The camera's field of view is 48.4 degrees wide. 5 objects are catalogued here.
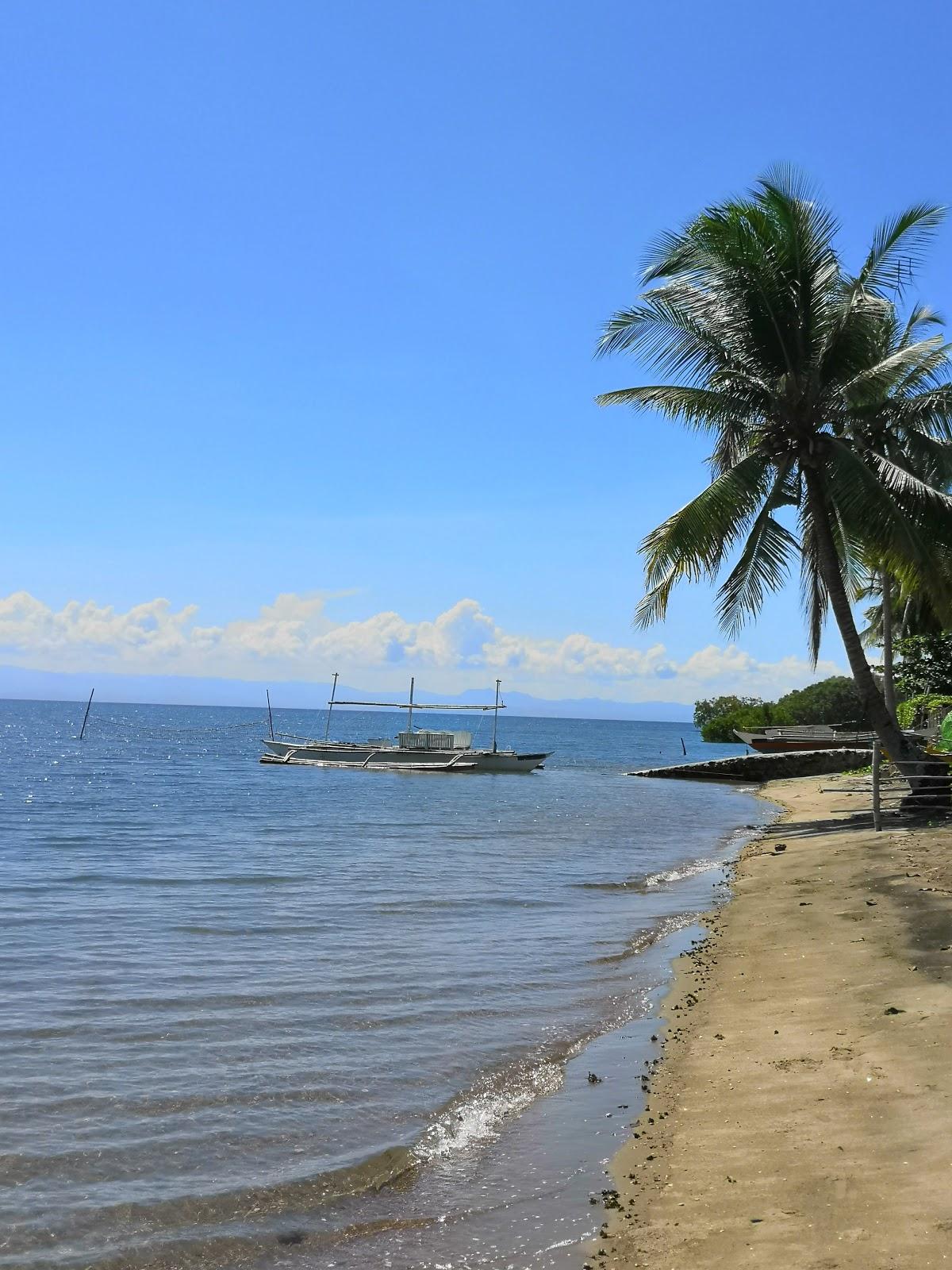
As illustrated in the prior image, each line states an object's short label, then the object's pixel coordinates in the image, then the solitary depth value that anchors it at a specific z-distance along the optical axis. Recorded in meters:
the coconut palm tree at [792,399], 19.25
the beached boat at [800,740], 49.82
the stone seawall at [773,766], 45.38
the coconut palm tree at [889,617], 24.55
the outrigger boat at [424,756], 56.03
